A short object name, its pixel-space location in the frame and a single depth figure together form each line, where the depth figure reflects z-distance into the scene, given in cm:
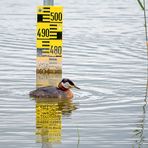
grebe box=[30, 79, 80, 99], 1559
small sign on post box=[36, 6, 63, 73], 1900
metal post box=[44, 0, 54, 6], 1908
